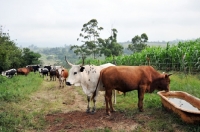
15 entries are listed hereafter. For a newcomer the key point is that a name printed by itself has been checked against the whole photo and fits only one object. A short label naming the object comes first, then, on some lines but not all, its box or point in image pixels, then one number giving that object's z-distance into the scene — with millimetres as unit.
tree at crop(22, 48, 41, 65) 41656
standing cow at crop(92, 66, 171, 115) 7699
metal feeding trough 5590
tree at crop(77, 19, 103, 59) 49156
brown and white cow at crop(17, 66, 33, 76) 27469
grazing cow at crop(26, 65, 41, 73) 34756
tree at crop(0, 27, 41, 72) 27591
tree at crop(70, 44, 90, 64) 49059
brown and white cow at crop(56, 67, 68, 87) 17344
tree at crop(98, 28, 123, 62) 44494
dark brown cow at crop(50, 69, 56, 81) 22266
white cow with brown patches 8625
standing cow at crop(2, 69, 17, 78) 24905
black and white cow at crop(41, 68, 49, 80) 26359
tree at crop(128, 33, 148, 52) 42969
